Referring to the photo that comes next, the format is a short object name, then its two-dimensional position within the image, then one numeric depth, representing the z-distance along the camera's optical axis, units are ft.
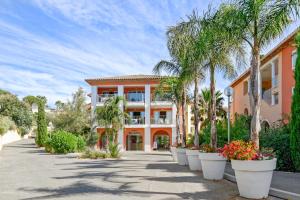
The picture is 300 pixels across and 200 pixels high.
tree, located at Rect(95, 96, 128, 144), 62.12
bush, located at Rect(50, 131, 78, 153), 68.69
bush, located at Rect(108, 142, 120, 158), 57.09
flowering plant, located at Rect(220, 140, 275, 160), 19.22
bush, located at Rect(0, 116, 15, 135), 88.16
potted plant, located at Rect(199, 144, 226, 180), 26.02
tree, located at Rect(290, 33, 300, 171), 29.31
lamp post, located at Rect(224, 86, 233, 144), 34.12
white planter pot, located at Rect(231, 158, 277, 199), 18.65
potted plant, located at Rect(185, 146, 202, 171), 33.12
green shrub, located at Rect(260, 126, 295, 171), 31.29
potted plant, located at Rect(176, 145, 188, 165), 40.01
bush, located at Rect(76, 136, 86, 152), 72.88
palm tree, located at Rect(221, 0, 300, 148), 21.52
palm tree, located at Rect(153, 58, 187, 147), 44.26
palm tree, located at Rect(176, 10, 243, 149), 25.94
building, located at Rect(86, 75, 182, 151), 102.55
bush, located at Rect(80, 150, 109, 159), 56.13
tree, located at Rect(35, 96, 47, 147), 94.18
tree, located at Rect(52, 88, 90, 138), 85.49
